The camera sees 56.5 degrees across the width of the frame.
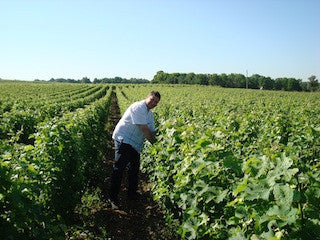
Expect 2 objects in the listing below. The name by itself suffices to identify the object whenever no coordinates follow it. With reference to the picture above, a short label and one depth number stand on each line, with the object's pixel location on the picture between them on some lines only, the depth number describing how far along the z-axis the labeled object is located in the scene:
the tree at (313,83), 92.89
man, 5.51
